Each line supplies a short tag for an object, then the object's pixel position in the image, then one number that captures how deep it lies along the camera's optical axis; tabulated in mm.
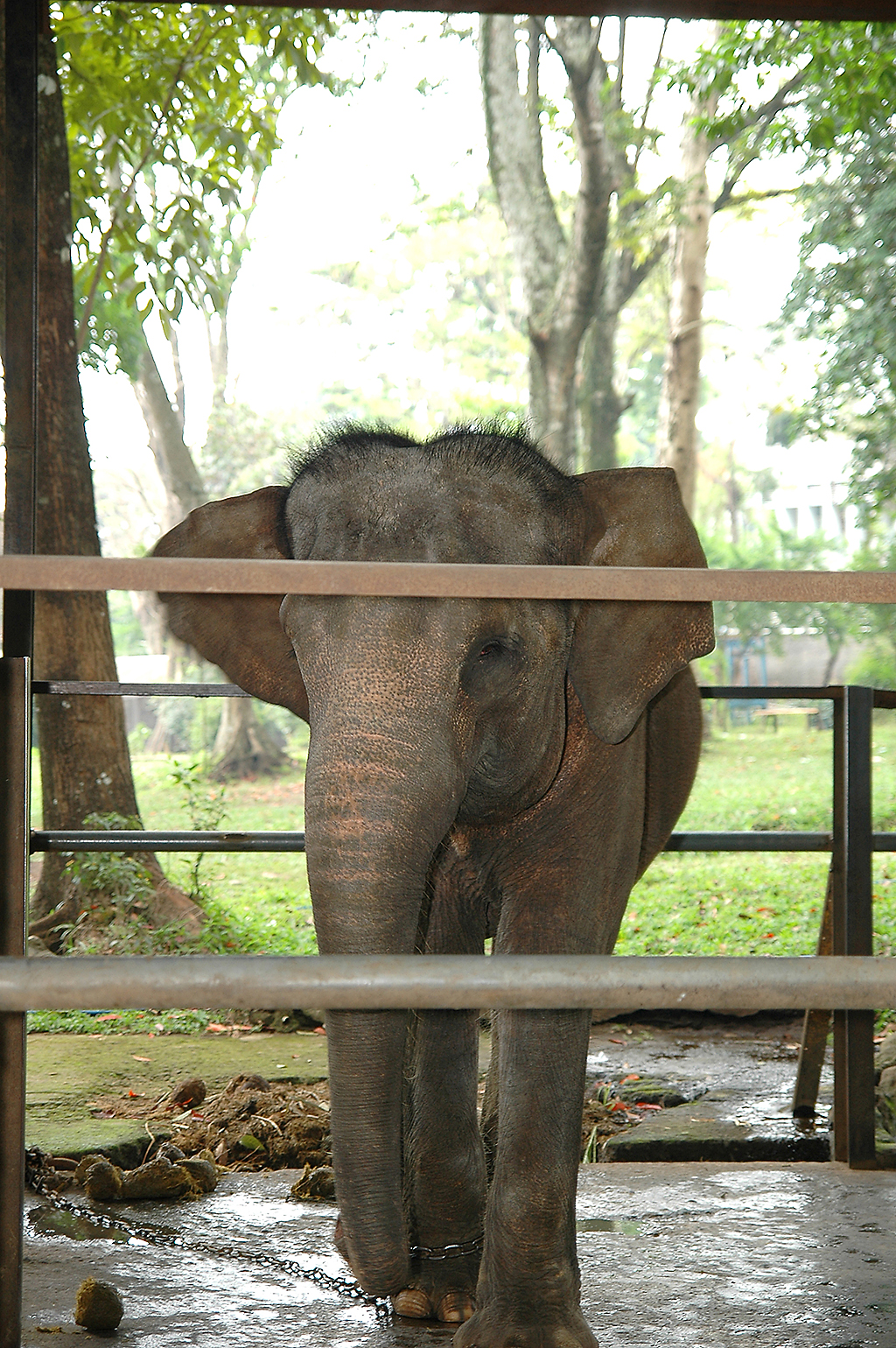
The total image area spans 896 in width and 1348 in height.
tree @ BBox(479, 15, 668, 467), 12469
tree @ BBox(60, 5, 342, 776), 7660
